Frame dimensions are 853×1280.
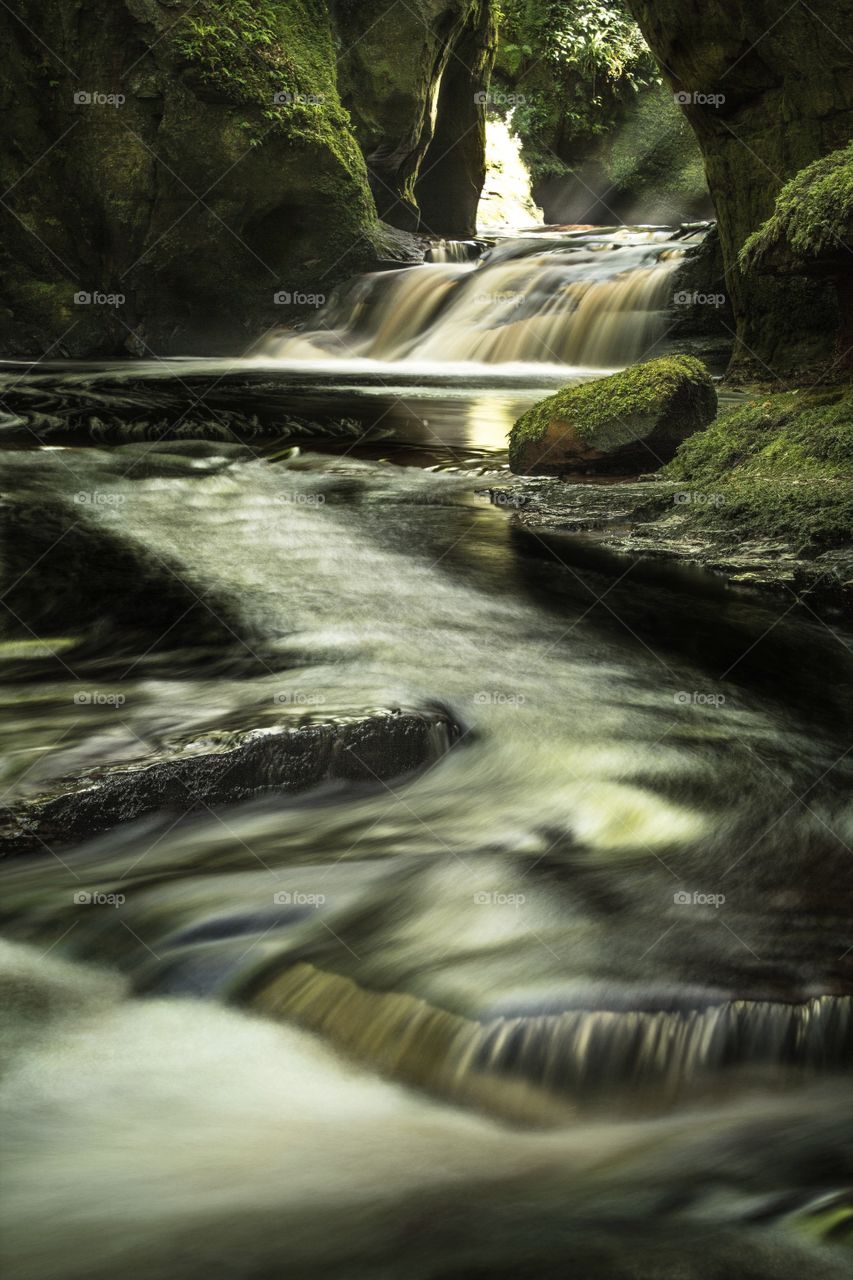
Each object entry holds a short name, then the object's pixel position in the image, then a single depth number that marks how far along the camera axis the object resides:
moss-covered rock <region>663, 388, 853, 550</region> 5.30
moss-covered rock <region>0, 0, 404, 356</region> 12.55
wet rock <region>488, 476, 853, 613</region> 4.98
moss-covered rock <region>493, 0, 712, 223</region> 22.67
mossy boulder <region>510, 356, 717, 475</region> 6.66
